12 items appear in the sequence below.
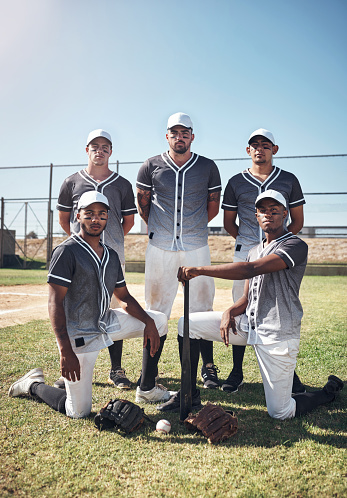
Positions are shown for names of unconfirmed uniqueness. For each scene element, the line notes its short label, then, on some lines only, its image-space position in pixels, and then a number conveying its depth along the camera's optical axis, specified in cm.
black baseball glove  283
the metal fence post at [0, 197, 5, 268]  2109
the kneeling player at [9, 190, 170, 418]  311
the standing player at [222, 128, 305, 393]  410
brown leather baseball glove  274
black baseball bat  308
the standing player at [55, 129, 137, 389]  423
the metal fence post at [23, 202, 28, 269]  2083
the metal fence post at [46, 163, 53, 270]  1955
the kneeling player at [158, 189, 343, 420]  311
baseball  287
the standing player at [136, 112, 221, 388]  400
